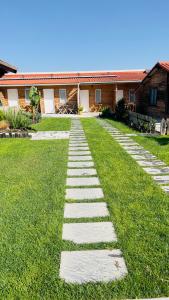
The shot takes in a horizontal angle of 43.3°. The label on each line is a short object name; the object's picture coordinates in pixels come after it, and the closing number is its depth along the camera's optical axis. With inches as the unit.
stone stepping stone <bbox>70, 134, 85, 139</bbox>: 350.2
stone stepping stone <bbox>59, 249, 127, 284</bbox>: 79.4
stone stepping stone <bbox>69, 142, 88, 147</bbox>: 297.5
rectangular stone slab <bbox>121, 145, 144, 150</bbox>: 269.8
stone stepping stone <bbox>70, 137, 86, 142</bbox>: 333.6
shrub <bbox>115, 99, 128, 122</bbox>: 559.4
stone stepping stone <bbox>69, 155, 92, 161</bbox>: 223.3
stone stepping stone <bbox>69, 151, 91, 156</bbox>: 248.0
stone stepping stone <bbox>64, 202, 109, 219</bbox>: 118.9
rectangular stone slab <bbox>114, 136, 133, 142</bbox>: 328.0
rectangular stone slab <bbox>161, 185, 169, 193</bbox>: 147.6
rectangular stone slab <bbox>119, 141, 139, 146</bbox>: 293.6
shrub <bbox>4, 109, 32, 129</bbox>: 393.9
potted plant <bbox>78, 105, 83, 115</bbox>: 721.1
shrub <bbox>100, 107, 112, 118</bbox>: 644.7
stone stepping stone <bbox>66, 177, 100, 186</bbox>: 159.3
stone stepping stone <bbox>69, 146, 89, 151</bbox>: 273.3
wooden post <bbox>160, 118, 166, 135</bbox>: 349.9
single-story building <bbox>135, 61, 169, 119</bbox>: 456.2
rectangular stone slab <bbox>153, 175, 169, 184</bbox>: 161.2
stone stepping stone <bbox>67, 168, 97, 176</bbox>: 179.0
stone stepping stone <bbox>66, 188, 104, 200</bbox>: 138.7
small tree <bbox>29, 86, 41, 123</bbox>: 641.0
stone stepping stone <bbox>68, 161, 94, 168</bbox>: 200.2
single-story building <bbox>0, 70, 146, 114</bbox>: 750.5
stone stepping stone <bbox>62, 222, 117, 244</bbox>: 99.0
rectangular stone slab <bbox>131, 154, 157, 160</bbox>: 225.4
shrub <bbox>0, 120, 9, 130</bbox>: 393.7
